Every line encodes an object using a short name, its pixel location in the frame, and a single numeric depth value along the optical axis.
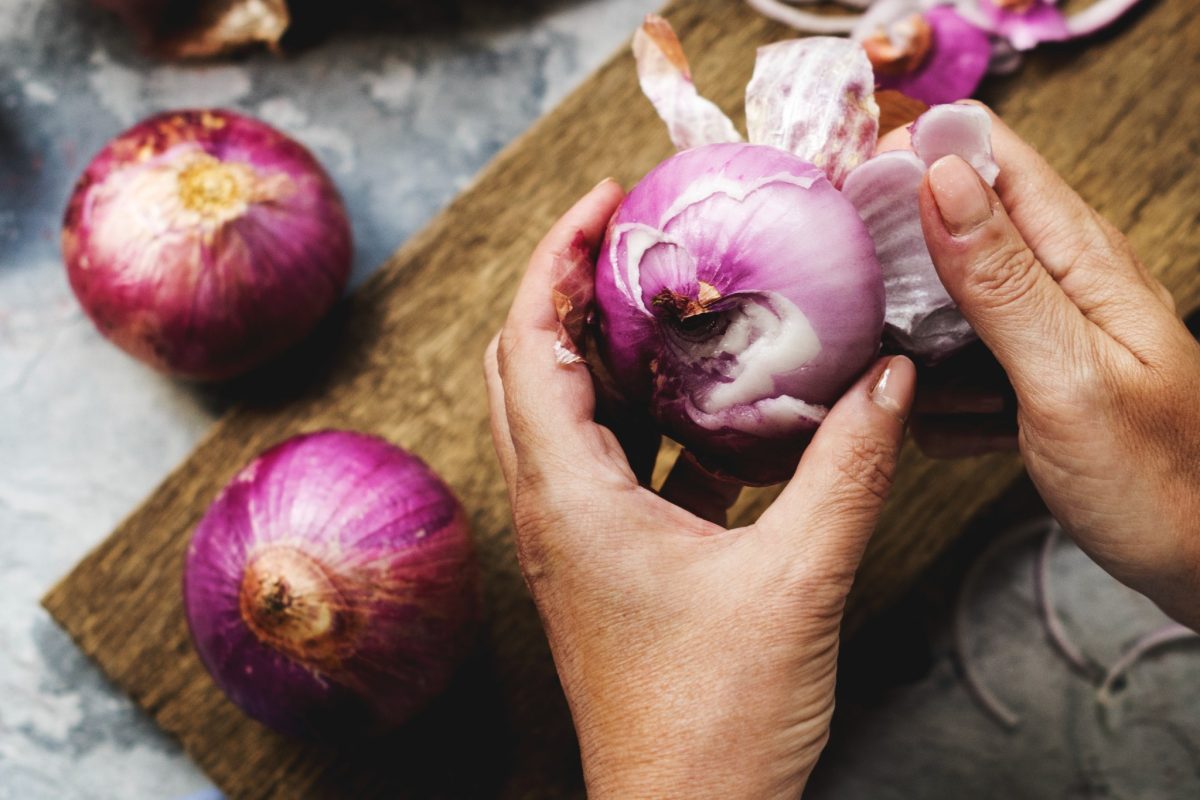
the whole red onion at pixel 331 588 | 0.45
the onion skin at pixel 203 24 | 0.56
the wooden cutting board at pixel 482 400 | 0.51
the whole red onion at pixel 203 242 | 0.49
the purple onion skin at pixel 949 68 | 0.51
